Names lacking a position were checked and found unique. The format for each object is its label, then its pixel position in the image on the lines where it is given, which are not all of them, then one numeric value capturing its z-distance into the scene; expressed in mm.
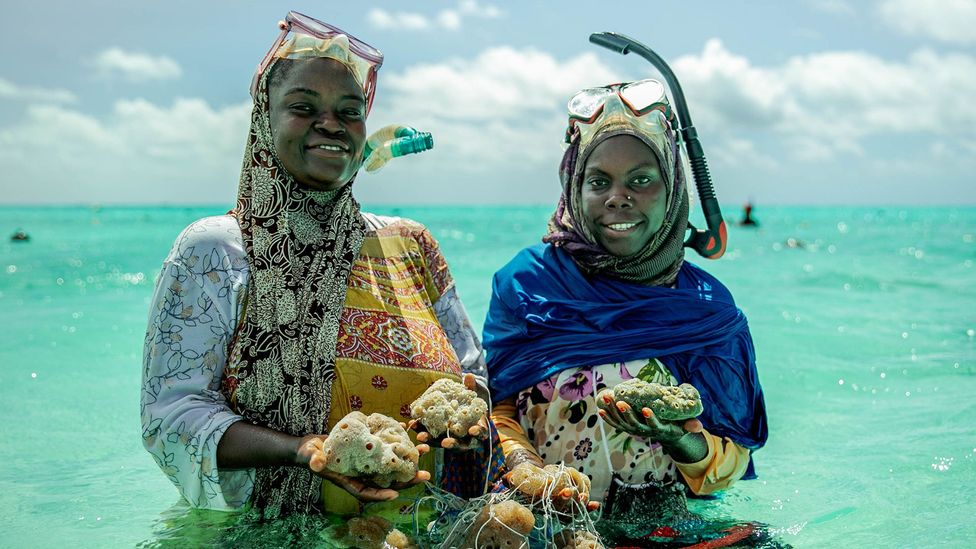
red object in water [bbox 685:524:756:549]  3066
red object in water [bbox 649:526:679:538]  3096
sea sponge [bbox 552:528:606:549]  2490
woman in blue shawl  3125
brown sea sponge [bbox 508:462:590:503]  2471
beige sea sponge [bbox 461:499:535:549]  2395
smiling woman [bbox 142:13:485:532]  2520
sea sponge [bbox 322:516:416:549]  2504
